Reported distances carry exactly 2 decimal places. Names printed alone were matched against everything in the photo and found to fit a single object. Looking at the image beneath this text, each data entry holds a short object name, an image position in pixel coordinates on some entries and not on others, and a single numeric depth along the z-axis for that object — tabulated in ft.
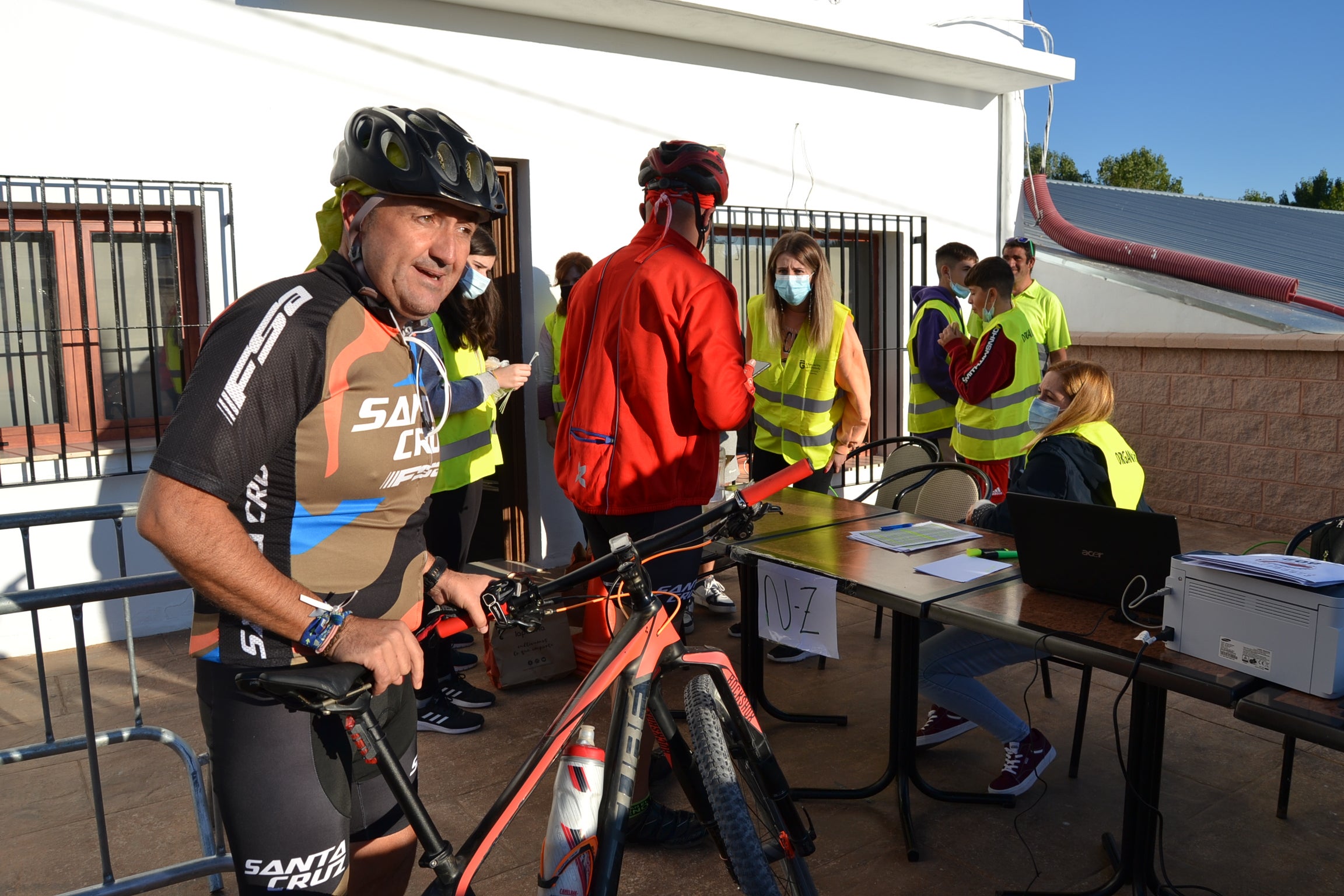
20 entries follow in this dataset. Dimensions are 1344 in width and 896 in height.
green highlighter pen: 10.05
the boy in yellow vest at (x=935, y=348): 18.48
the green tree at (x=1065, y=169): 178.19
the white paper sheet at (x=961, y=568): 9.45
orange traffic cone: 14.01
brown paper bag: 14.28
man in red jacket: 9.43
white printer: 6.35
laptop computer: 7.76
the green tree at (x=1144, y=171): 176.45
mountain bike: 6.11
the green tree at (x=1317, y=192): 147.23
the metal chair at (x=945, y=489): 13.64
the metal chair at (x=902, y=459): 15.14
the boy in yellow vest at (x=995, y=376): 16.61
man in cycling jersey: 4.61
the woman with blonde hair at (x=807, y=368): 14.97
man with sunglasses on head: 20.16
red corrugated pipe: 29.37
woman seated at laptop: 10.15
